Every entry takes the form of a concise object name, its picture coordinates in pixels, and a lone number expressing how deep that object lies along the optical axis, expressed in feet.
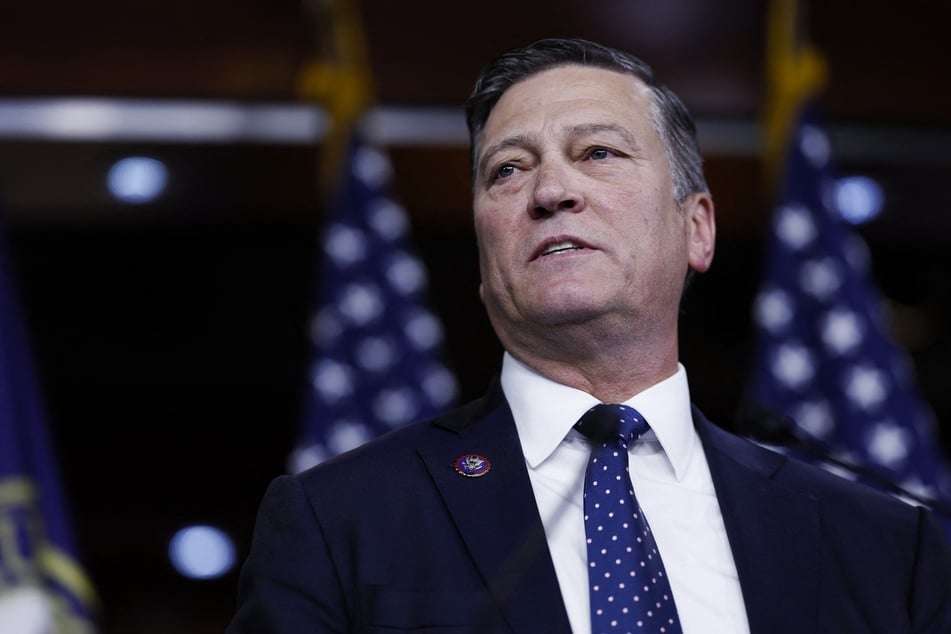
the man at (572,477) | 9.16
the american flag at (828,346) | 21.94
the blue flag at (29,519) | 16.24
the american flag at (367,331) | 22.81
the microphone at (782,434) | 11.38
